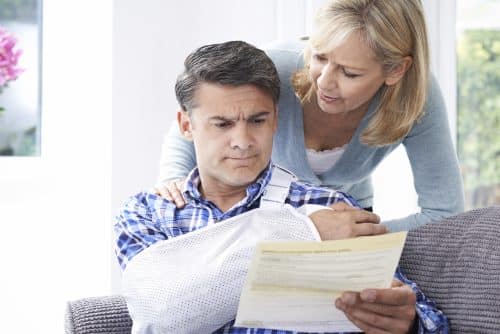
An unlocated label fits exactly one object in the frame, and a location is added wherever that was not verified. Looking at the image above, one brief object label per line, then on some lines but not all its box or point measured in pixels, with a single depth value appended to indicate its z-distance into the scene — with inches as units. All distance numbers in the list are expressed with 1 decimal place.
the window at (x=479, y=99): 128.8
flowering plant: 118.4
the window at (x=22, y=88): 122.1
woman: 85.4
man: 76.1
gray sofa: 77.3
